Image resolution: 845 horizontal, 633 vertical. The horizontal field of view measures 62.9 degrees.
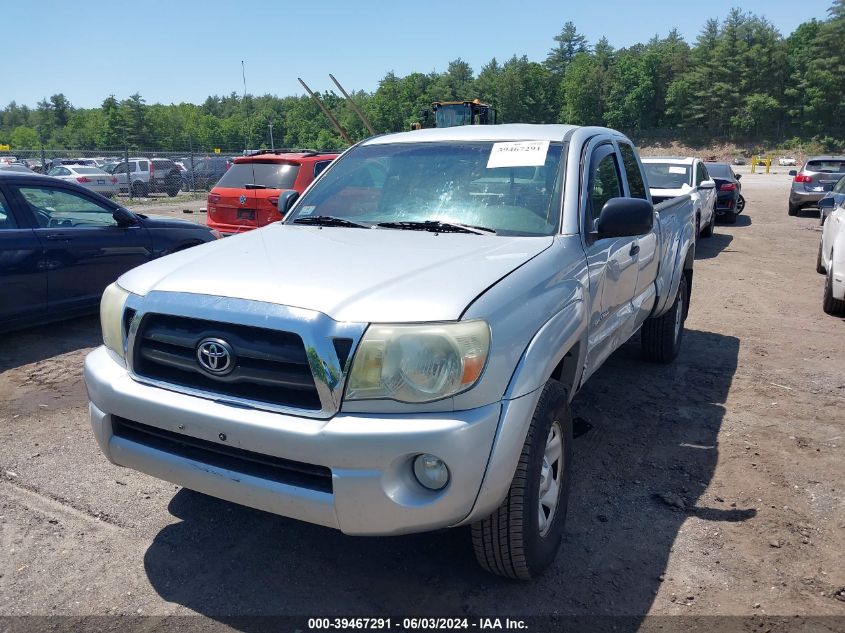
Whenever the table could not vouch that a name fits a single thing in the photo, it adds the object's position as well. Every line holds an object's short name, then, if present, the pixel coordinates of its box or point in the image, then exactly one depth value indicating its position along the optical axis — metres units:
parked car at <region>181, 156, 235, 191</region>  28.95
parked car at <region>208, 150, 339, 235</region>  9.38
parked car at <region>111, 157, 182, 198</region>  27.11
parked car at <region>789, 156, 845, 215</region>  18.09
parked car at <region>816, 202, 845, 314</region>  7.35
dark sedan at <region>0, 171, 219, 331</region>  5.96
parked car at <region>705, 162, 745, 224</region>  16.88
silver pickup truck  2.34
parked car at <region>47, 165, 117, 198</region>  25.19
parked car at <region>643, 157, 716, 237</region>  12.61
